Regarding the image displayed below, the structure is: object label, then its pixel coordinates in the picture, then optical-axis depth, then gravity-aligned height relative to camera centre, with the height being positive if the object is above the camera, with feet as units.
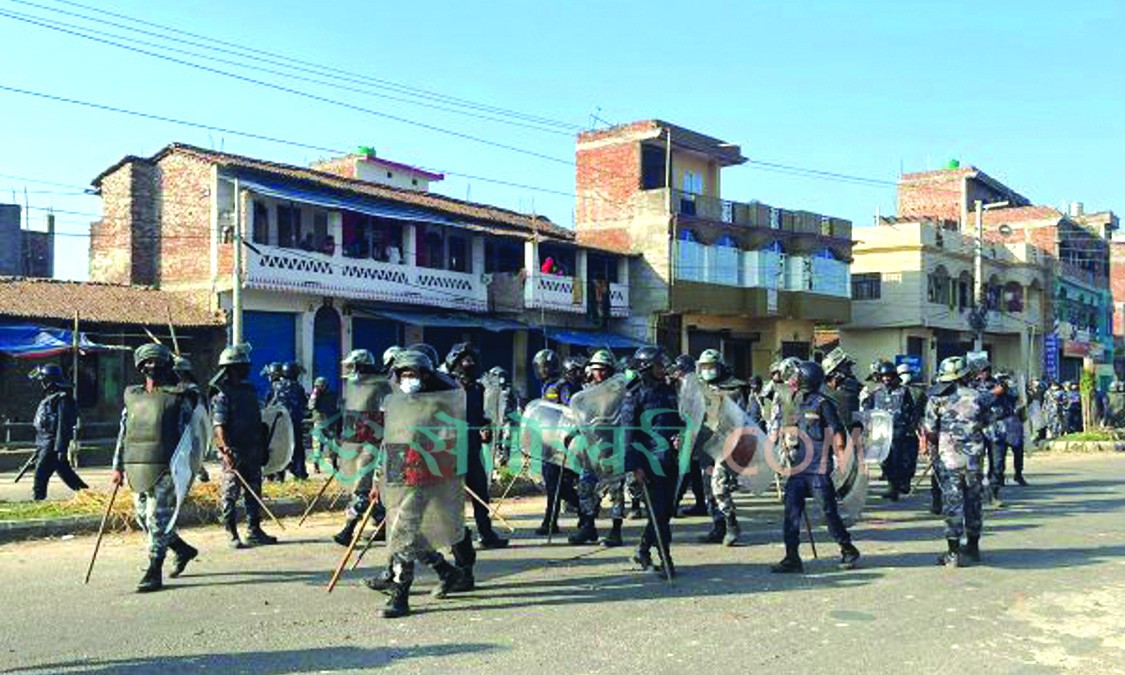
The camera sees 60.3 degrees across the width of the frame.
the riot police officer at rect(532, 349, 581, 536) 32.86 -2.81
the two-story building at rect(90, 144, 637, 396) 81.41 +11.92
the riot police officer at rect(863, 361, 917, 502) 43.06 -1.48
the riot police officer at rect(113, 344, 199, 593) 23.81 -1.42
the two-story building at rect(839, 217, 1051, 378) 136.15 +13.12
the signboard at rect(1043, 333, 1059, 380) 163.73 +4.70
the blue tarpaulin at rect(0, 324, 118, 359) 66.44 +3.42
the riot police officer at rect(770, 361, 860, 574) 26.50 -2.22
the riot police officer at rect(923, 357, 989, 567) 27.14 -2.12
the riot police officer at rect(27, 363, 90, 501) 39.50 -1.60
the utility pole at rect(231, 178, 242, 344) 73.31 +8.54
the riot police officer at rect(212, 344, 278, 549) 29.40 -1.41
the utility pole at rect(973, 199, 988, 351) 117.39 +12.12
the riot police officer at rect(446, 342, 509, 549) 29.50 -1.32
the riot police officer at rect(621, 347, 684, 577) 25.16 -1.54
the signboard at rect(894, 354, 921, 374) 133.65 +3.35
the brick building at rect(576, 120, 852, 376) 112.88 +17.07
